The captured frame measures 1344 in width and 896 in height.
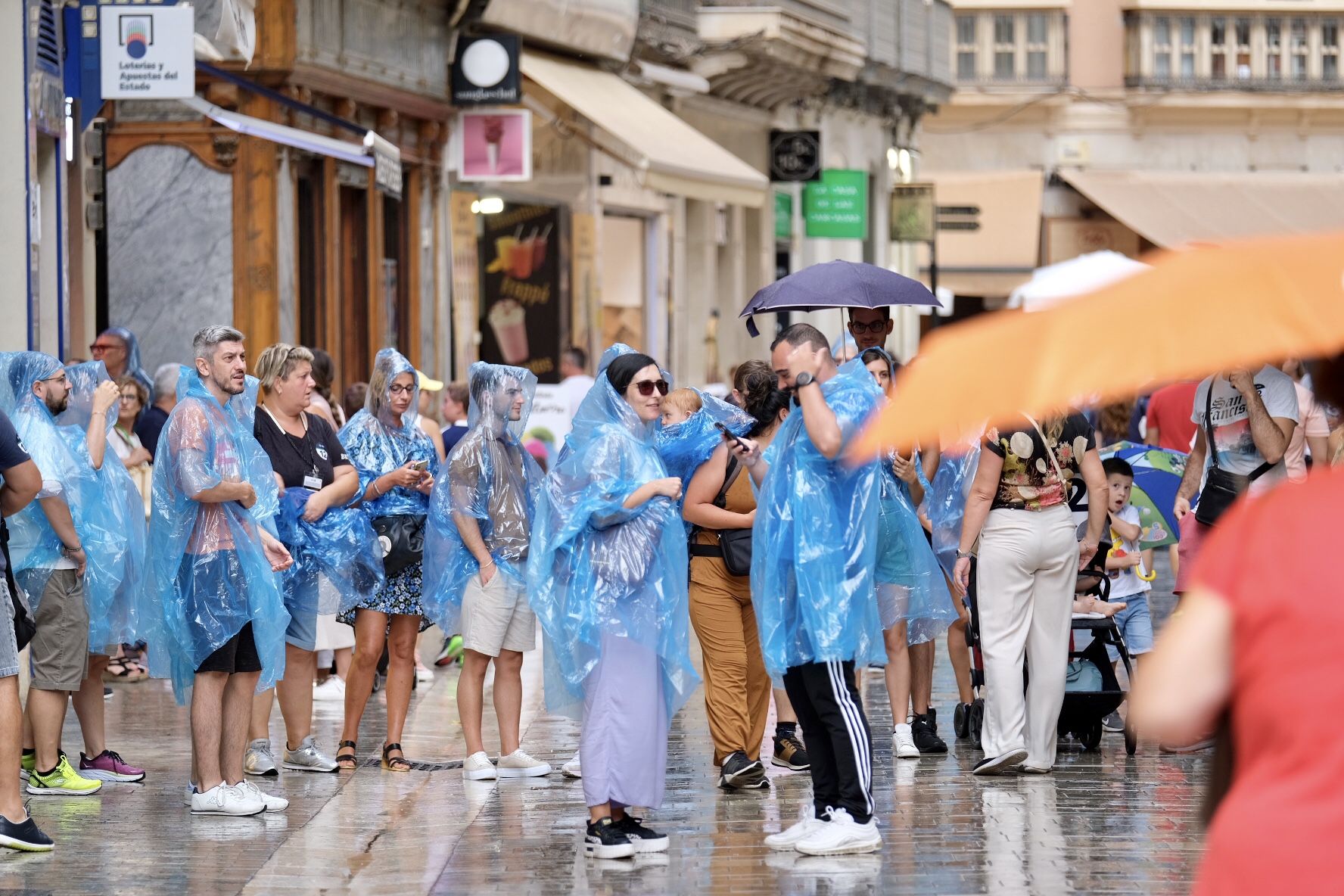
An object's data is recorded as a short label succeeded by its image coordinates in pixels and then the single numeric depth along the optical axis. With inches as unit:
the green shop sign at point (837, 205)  2258.9
